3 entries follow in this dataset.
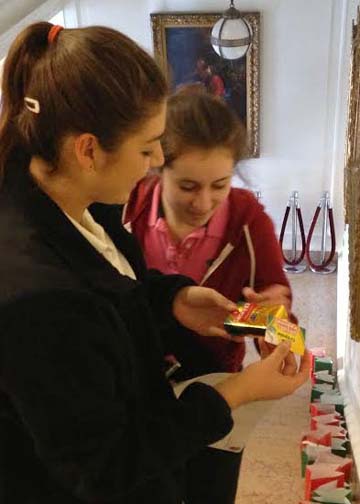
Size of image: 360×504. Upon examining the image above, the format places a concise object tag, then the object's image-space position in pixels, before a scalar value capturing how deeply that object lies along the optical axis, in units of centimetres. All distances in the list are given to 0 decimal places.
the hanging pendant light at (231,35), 318
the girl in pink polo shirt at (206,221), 138
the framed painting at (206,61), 349
